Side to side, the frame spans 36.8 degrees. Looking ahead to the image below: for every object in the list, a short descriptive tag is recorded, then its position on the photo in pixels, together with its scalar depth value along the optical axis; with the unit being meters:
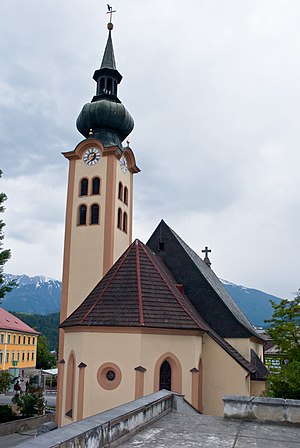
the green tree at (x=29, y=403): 27.91
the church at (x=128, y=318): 17.30
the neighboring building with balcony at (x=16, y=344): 59.59
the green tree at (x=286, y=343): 14.51
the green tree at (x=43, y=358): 75.88
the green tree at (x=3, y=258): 22.00
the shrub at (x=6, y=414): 26.53
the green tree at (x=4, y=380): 30.46
